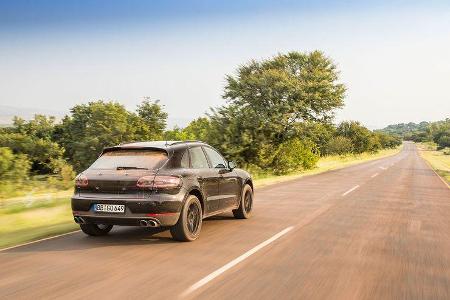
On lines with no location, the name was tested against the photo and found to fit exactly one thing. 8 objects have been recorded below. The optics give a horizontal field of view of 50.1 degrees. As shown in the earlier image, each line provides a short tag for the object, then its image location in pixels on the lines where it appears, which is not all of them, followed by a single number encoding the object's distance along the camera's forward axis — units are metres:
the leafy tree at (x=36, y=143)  51.44
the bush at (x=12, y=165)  15.34
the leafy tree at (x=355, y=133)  85.69
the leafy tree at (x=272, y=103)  29.92
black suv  7.45
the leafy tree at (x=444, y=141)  174.88
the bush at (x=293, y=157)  31.80
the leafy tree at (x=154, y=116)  51.47
